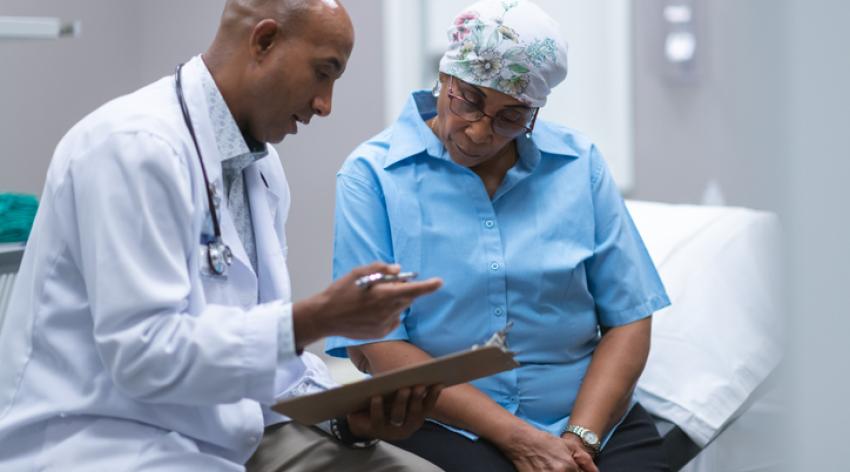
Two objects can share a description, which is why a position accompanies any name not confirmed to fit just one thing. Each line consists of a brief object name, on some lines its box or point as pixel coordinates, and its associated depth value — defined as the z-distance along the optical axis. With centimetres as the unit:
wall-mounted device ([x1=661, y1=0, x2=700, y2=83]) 369
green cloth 327
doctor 246
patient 293
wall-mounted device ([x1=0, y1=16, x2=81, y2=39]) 296
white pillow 311
